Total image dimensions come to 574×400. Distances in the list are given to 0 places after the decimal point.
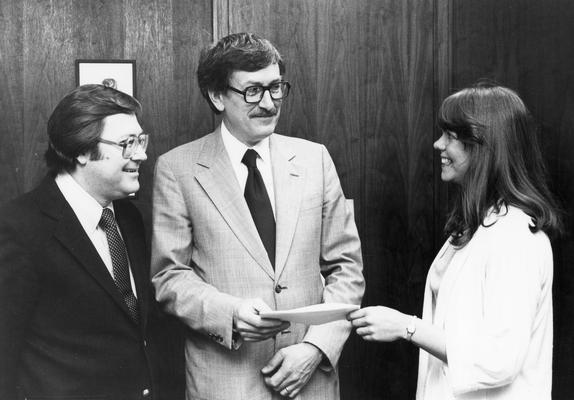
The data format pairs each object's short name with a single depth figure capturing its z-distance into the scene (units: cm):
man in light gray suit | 254
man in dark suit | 225
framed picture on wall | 323
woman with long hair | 213
